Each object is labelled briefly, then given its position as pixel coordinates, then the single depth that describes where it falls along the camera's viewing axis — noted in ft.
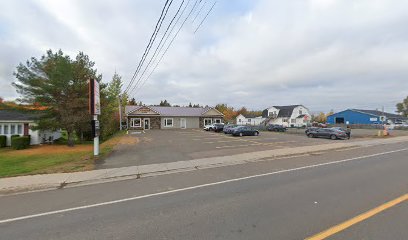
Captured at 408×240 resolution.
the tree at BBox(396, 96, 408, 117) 307.27
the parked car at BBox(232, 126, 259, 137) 109.70
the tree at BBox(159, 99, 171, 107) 323.27
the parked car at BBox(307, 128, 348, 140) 99.09
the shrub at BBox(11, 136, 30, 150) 77.44
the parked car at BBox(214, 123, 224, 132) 140.26
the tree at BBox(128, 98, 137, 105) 281.62
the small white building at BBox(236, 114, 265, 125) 281.78
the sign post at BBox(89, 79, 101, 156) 48.24
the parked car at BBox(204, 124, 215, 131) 146.49
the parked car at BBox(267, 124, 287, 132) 153.28
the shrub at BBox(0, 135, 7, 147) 83.73
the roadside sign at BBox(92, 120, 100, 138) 48.78
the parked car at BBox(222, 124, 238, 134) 115.96
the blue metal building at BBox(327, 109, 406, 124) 243.60
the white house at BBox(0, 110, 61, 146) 87.14
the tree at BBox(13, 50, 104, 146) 73.56
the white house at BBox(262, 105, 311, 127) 246.68
